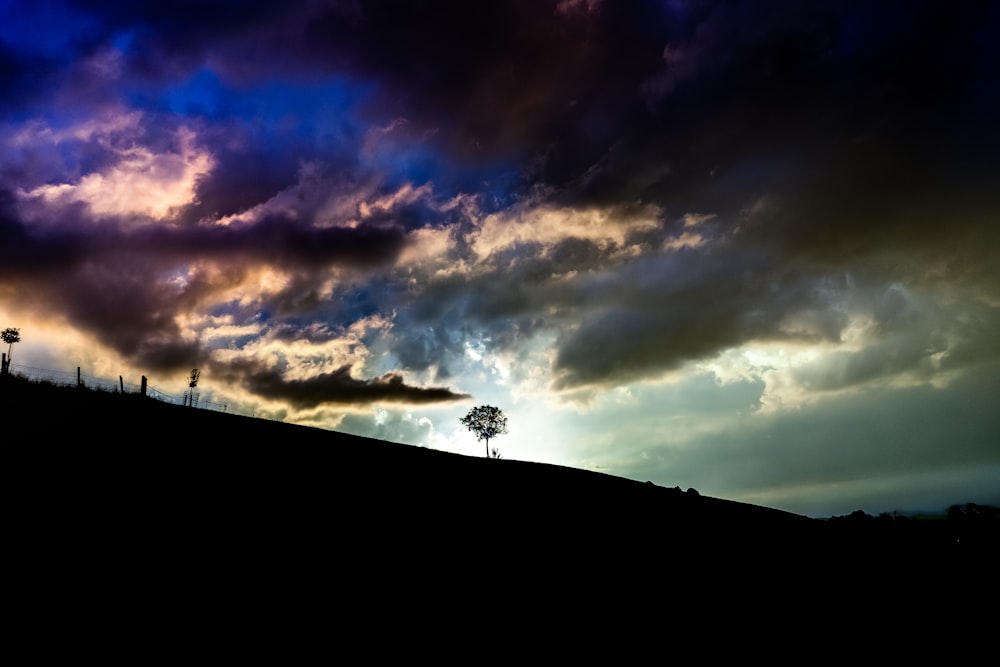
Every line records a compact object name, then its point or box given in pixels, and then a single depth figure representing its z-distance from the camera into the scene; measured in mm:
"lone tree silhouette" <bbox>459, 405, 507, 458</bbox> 109000
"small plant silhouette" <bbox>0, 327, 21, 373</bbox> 82625
